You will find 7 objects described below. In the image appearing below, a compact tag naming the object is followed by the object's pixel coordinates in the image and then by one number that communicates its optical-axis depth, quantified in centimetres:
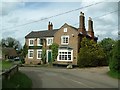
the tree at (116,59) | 1165
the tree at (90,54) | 1816
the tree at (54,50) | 2087
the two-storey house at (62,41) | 2042
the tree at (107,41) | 3159
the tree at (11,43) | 5022
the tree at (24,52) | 2368
